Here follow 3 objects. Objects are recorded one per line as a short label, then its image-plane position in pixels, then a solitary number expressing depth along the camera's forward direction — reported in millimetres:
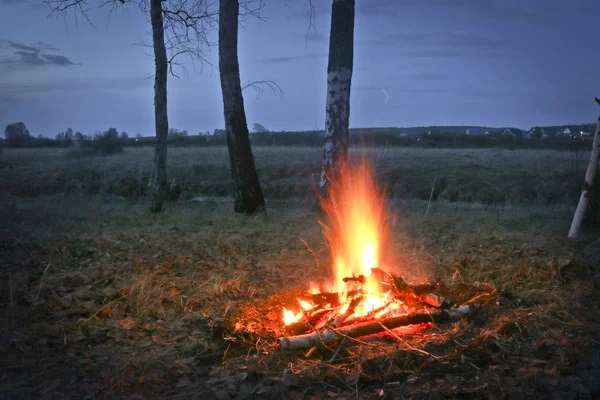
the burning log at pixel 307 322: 4637
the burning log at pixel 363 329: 4266
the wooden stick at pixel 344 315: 4234
